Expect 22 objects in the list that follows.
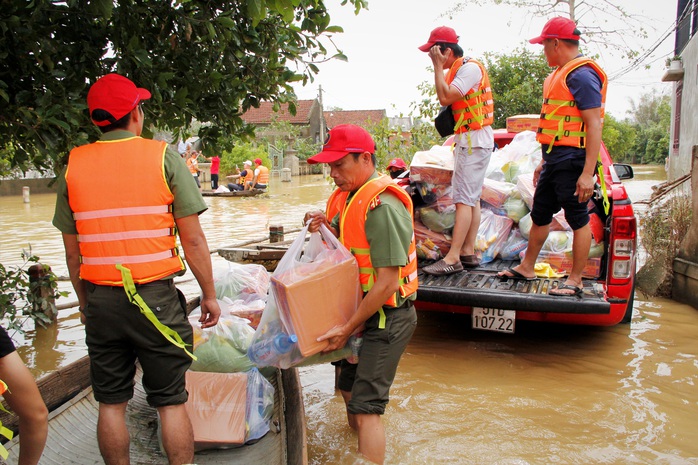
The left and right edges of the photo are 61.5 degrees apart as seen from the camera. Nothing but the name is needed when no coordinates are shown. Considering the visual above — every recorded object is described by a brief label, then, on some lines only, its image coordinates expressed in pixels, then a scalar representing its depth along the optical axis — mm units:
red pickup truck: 4378
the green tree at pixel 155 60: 3213
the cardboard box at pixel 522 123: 6734
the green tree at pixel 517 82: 13492
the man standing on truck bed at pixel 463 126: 4840
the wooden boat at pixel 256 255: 7637
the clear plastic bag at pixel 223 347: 3668
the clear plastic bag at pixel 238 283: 4457
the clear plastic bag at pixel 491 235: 5426
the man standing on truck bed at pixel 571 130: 4199
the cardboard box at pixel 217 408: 3174
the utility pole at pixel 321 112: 42612
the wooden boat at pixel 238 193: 21488
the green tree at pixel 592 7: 16031
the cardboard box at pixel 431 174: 5441
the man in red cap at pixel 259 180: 22181
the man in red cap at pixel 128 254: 2631
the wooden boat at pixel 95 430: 3109
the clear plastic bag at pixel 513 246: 5438
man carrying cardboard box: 2725
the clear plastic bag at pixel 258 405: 3312
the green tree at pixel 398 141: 11312
